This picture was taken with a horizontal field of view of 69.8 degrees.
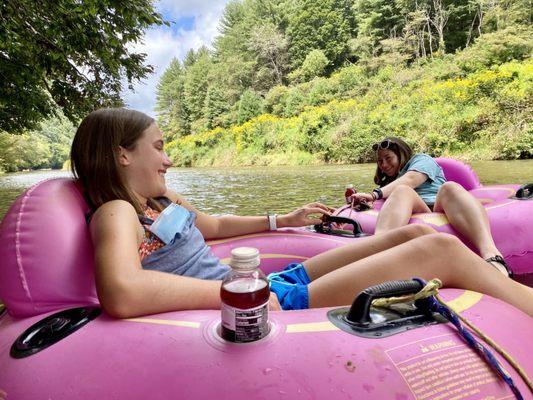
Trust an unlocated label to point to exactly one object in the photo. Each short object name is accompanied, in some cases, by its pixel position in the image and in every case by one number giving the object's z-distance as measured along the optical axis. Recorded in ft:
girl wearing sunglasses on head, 7.13
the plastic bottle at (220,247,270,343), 2.66
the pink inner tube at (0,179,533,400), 2.72
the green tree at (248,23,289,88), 96.68
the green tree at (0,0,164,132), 13.84
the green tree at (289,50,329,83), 85.15
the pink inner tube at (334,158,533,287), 7.98
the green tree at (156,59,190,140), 125.49
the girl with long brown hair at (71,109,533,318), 4.00
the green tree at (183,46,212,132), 116.98
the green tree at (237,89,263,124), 88.53
